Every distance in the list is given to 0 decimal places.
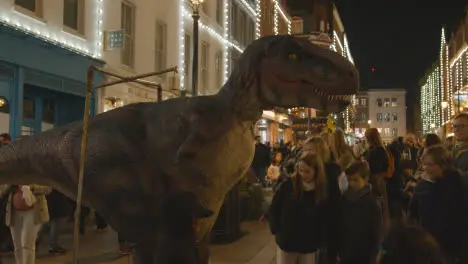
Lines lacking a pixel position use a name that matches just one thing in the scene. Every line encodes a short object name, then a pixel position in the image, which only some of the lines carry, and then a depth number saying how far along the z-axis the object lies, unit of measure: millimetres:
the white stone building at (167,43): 15875
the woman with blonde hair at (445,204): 4695
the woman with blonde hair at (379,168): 7809
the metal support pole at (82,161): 3402
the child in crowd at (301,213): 5188
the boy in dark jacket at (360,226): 5207
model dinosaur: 3277
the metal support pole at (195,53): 11620
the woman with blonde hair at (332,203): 5348
